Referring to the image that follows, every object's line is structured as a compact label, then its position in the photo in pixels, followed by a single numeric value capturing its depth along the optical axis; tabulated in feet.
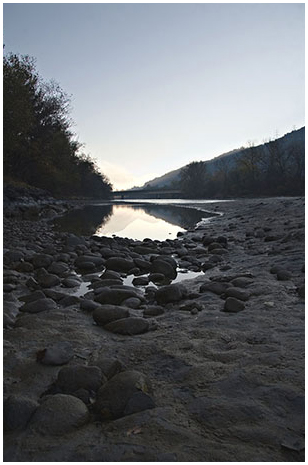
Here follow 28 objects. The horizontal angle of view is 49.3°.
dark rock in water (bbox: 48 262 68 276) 19.35
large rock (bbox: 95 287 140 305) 14.06
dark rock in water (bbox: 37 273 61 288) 16.83
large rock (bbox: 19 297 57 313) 12.68
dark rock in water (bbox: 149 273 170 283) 18.93
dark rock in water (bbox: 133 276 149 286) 17.94
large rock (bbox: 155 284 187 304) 14.38
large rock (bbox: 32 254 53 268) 20.32
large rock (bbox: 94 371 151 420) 6.45
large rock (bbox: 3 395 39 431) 6.26
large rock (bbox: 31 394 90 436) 6.03
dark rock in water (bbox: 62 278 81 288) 17.02
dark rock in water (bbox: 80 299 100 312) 13.12
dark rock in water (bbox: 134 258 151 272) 21.49
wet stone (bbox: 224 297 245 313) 12.53
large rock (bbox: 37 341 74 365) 8.70
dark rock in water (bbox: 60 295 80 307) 13.85
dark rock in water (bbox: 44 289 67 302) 14.42
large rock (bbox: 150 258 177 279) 19.94
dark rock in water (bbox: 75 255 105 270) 21.50
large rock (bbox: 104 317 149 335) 10.90
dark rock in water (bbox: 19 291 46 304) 13.89
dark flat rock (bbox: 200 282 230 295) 15.06
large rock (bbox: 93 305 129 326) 11.77
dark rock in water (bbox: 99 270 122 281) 18.37
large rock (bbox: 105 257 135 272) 21.35
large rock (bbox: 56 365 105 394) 7.34
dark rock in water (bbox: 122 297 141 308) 13.59
